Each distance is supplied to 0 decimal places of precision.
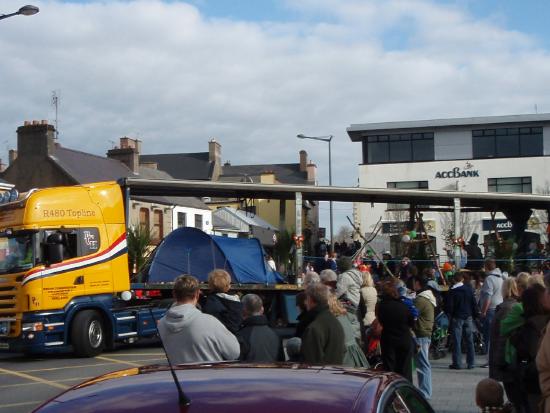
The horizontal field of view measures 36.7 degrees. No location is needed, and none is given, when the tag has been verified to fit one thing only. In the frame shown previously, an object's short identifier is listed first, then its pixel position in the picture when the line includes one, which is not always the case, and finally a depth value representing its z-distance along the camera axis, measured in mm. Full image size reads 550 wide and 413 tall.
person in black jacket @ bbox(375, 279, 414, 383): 9875
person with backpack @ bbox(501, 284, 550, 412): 6730
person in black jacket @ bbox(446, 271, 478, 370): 14734
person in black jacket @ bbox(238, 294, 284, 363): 7035
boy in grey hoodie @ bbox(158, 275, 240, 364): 6363
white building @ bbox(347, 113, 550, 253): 57875
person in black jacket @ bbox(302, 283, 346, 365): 7496
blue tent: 21422
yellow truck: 17375
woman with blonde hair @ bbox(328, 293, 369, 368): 7949
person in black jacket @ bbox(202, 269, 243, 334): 8453
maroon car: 3232
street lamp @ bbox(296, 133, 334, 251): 41969
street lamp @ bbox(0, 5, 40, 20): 17422
